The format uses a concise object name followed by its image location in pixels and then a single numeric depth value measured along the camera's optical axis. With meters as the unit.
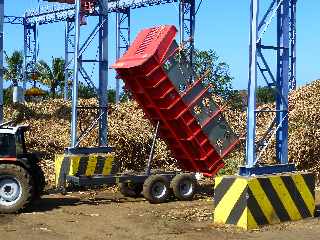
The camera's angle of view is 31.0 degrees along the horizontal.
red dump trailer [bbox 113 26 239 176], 13.47
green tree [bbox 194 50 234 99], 34.29
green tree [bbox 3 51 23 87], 53.38
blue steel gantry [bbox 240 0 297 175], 10.61
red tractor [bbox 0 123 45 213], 12.28
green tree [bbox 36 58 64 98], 52.22
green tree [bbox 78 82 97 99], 30.48
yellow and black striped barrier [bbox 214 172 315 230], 10.32
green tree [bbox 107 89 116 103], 63.24
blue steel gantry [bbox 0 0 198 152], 15.81
